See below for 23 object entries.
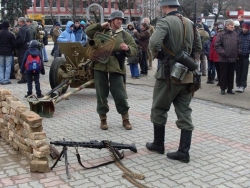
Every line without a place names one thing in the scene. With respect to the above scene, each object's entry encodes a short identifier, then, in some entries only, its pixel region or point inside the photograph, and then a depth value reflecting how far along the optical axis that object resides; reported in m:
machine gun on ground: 4.37
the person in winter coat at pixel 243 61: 8.95
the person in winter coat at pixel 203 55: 11.35
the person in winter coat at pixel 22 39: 10.95
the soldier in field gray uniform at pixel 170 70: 4.54
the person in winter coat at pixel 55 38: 14.76
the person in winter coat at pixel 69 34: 10.85
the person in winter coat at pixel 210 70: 10.58
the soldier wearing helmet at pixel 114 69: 5.93
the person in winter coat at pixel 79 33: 11.03
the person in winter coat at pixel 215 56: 9.96
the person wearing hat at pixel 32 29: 11.18
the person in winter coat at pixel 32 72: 8.53
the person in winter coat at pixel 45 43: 15.28
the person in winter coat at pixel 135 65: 11.31
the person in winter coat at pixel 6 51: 10.67
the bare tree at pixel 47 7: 62.03
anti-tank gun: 7.70
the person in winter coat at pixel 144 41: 12.31
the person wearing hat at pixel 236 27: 9.68
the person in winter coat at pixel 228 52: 8.90
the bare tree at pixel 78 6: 50.92
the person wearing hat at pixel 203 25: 12.20
